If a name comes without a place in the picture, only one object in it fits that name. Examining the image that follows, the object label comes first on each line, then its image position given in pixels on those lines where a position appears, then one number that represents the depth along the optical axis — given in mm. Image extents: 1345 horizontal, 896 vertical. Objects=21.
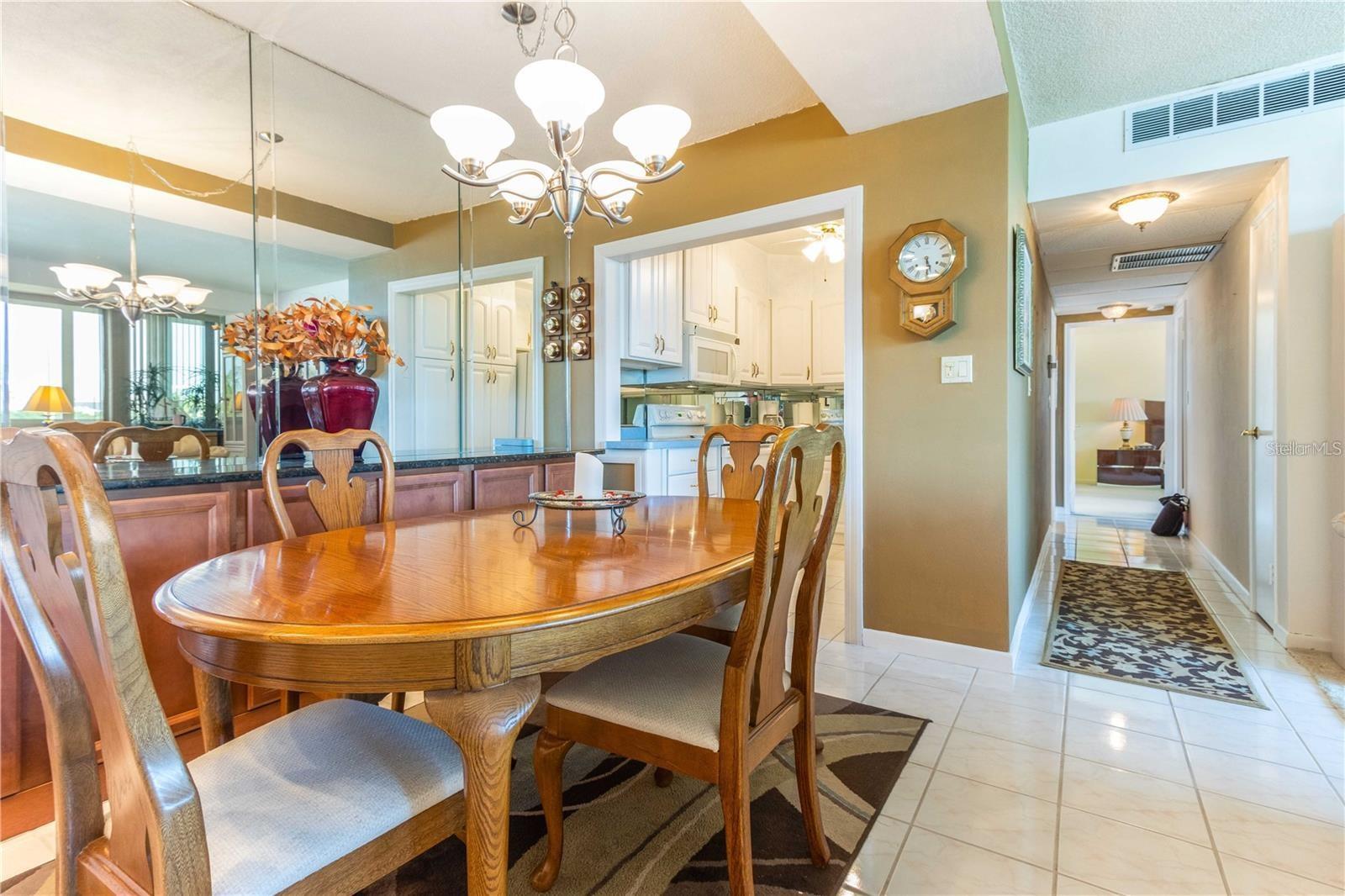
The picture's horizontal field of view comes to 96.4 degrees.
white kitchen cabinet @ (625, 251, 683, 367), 3805
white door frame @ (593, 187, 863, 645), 2748
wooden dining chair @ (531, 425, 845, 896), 1071
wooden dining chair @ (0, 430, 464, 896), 625
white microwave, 4426
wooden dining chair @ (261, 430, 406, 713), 1636
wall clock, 2469
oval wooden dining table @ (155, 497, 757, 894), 839
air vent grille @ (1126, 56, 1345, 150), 2498
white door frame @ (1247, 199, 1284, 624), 2742
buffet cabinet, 1456
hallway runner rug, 2342
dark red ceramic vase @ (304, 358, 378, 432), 2324
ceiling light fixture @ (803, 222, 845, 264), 4301
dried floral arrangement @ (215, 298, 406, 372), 2297
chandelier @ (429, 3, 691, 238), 1610
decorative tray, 1562
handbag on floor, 5305
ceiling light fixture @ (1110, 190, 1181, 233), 2959
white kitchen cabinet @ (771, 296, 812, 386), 5523
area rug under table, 1285
